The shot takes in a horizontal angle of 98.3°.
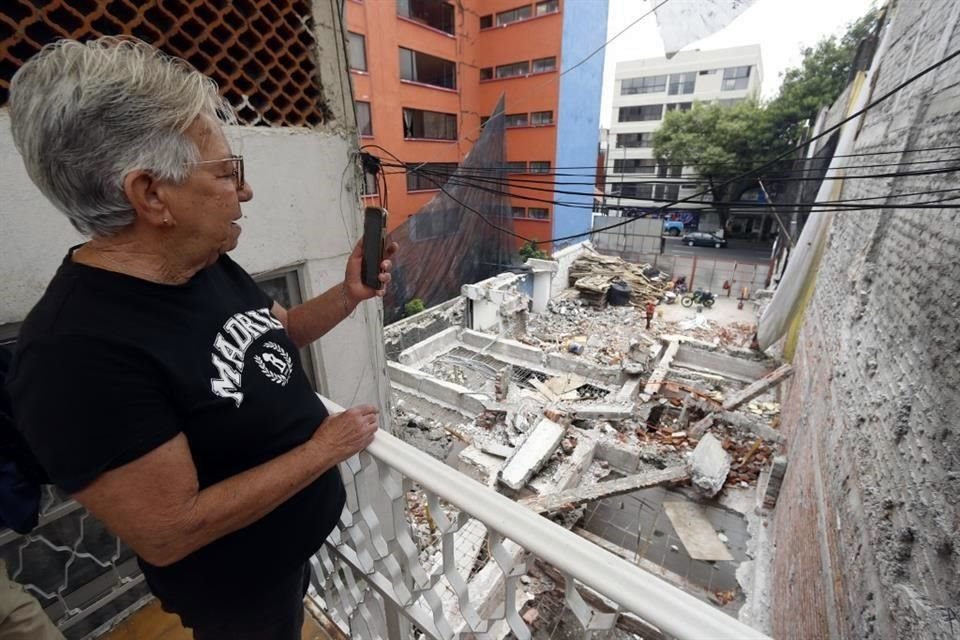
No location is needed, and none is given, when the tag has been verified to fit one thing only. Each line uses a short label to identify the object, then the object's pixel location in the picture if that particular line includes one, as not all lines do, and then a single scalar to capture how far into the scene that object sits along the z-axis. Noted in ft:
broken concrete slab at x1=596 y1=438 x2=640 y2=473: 21.06
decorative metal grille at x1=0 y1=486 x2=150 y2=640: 5.65
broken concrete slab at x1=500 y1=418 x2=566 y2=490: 18.20
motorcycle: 46.60
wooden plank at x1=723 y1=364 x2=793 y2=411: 24.00
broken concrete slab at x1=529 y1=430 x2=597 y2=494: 18.76
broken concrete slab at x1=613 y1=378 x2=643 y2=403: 26.68
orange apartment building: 42.83
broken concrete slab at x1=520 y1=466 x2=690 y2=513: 16.21
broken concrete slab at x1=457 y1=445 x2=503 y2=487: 19.44
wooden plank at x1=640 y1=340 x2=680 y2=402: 26.53
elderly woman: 2.49
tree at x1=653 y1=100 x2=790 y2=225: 65.26
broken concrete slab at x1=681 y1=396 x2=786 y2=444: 20.57
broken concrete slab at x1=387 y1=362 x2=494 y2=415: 25.75
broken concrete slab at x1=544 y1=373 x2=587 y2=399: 28.68
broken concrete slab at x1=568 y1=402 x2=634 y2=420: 24.53
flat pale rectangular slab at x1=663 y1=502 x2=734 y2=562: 16.19
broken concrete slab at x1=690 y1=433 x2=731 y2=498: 18.26
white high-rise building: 86.33
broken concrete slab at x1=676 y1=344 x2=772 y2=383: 29.55
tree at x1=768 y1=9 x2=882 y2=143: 57.82
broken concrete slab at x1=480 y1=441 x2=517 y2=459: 20.63
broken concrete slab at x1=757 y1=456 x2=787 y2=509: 16.78
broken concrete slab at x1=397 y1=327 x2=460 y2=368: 31.01
